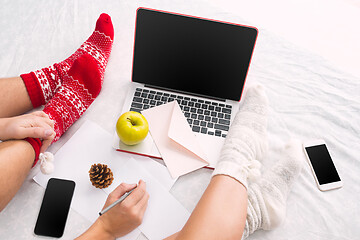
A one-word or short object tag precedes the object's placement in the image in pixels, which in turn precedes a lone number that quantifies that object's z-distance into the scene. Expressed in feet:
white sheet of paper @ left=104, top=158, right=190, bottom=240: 2.61
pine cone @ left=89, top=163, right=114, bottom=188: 2.66
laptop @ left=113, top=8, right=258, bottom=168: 2.95
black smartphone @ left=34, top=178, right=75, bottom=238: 2.54
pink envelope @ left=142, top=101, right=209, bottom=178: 2.90
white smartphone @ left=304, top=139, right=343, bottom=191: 2.94
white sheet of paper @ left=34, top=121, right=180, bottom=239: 2.68
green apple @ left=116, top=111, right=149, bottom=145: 2.79
